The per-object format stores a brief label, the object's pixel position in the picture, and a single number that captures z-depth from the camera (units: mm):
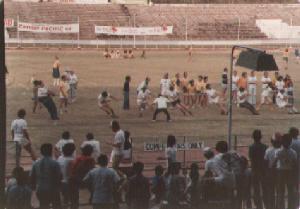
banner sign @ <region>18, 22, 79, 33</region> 50656
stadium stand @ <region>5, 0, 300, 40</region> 57250
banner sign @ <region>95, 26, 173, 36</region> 52750
